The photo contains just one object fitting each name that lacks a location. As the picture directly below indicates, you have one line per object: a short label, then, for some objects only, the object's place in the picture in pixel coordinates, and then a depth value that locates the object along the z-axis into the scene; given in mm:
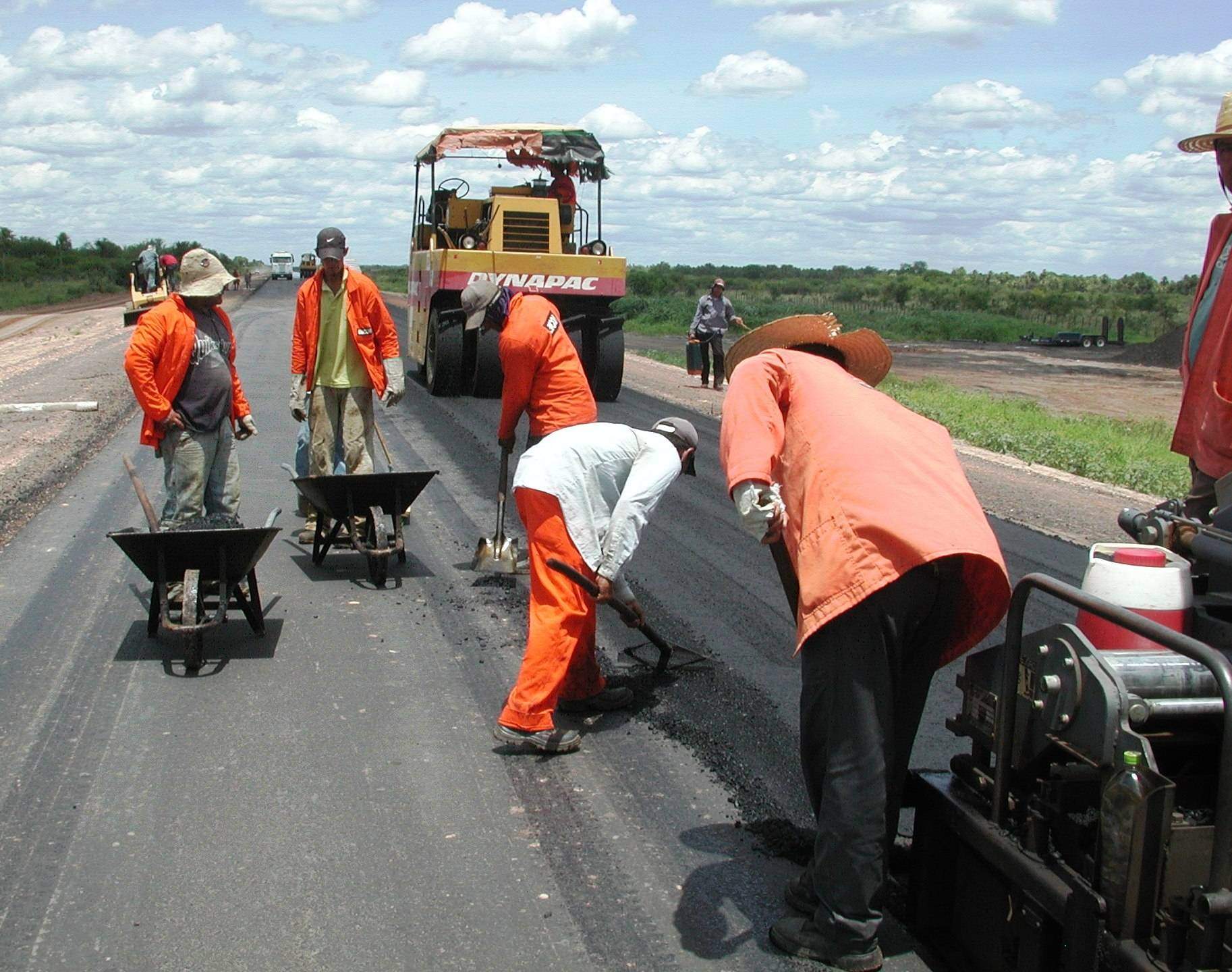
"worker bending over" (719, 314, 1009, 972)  3170
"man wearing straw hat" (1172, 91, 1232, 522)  3580
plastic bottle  2457
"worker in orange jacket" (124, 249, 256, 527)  6387
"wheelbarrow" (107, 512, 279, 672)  5543
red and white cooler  2941
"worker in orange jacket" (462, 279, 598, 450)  6188
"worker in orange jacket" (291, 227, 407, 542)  7906
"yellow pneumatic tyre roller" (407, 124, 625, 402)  15391
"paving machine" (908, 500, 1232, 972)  2473
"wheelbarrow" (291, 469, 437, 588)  7035
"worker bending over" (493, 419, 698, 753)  4715
